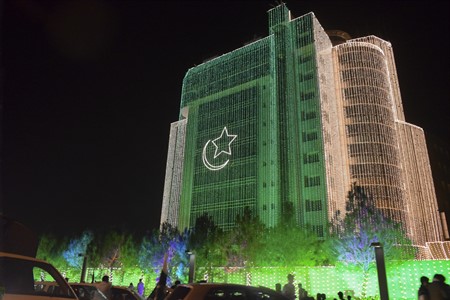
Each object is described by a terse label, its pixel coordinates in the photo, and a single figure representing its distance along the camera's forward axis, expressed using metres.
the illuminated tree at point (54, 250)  48.88
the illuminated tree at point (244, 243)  33.19
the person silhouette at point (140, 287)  21.71
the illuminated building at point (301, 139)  47.31
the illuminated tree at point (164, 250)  33.97
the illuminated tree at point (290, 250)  31.34
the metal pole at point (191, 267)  23.17
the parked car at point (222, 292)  6.16
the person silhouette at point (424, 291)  8.73
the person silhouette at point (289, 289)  14.34
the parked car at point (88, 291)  9.97
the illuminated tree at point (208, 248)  33.31
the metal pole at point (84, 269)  27.92
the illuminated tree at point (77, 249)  46.24
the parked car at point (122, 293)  12.05
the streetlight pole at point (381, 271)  14.93
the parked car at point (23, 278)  5.17
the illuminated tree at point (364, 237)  26.31
